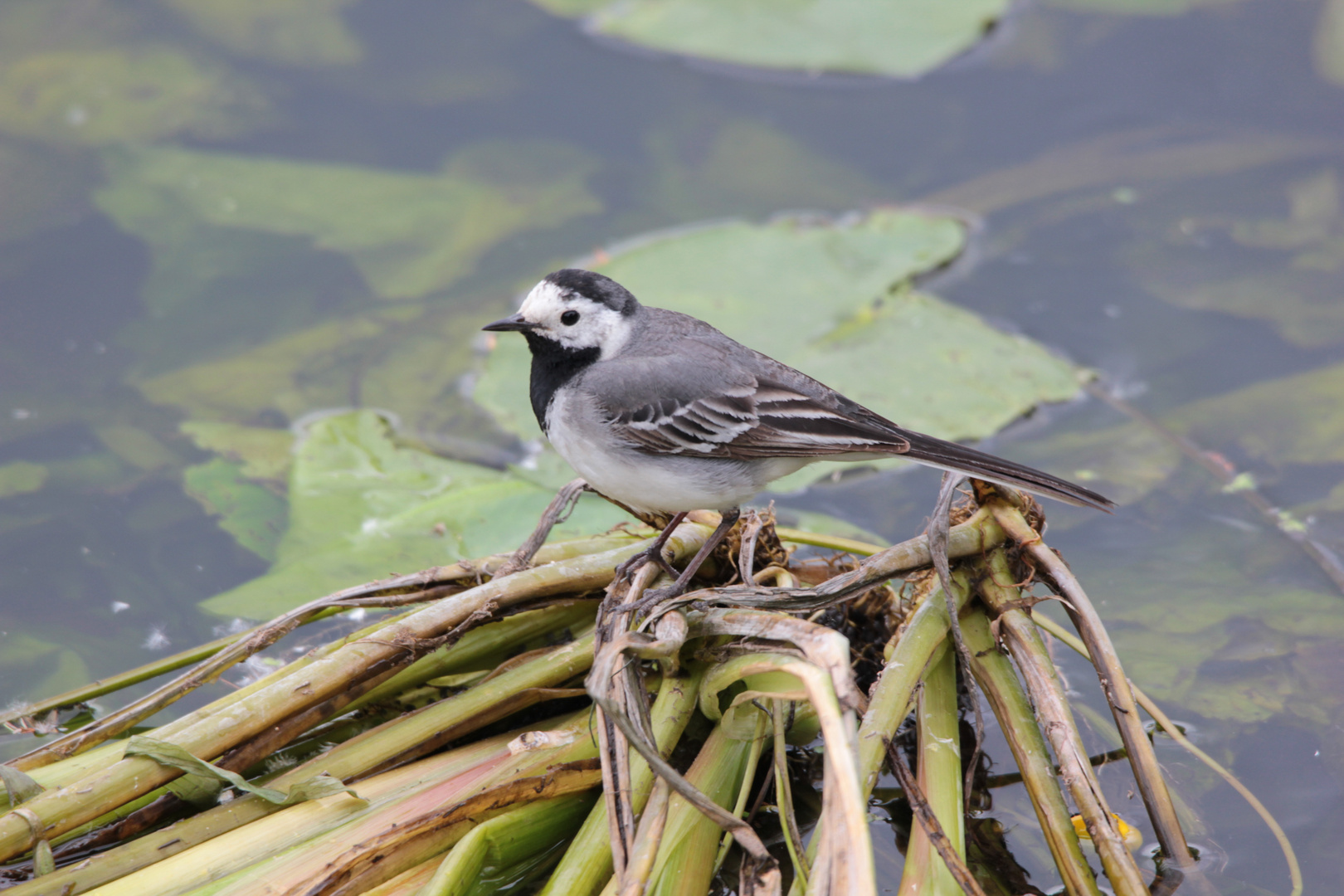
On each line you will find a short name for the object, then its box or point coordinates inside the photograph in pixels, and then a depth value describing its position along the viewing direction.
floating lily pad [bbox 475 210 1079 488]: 11.26
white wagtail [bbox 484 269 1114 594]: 7.43
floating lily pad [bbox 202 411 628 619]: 9.30
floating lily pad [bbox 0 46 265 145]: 15.09
